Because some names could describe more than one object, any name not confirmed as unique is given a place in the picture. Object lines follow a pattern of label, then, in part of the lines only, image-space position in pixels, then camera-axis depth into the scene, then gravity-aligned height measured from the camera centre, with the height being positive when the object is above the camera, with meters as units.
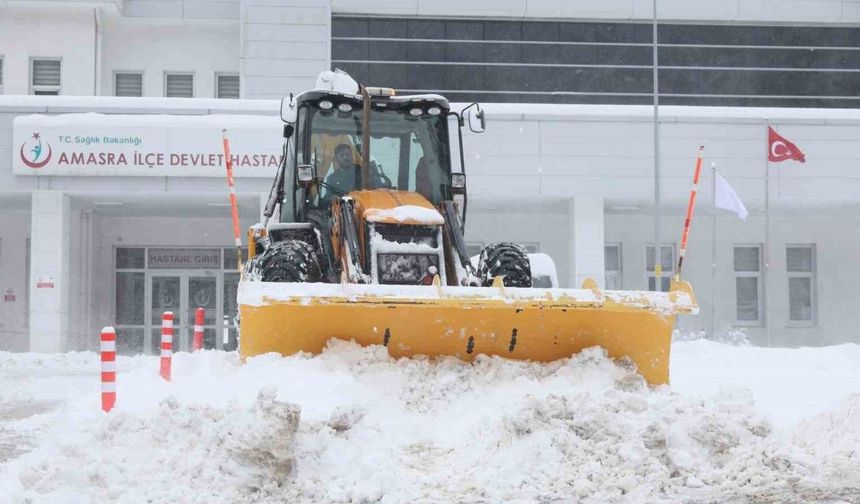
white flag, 17.27 +1.37
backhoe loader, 6.93 +0.07
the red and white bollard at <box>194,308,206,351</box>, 10.77 -0.60
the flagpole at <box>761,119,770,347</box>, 18.05 +1.42
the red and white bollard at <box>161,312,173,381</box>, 8.73 -0.62
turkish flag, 17.92 +2.31
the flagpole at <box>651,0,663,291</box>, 16.36 +1.87
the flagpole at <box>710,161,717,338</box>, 17.75 +1.12
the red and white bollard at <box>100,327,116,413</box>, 6.98 -0.71
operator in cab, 8.73 +0.92
